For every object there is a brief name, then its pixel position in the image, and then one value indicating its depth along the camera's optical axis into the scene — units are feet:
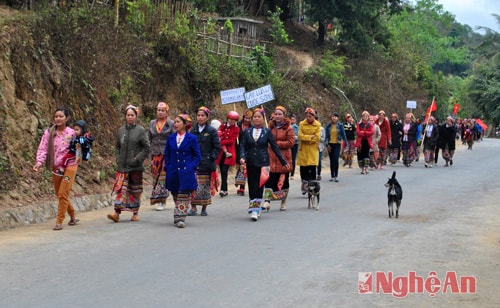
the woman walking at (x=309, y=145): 50.67
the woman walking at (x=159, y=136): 45.34
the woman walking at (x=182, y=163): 39.24
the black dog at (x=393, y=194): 43.62
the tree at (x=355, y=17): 135.85
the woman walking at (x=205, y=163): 44.32
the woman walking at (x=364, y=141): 77.71
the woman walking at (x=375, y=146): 82.22
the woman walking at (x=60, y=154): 37.11
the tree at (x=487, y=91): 214.69
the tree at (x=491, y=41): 118.79
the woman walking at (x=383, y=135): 86.17
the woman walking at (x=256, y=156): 42.14
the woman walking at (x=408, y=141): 92.27
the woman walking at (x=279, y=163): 46.01
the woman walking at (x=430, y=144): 90.58
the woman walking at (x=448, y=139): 92.95
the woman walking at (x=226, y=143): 54.94
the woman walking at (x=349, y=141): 83.51
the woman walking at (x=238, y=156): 55.73
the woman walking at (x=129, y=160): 39.83
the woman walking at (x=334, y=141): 69.31
